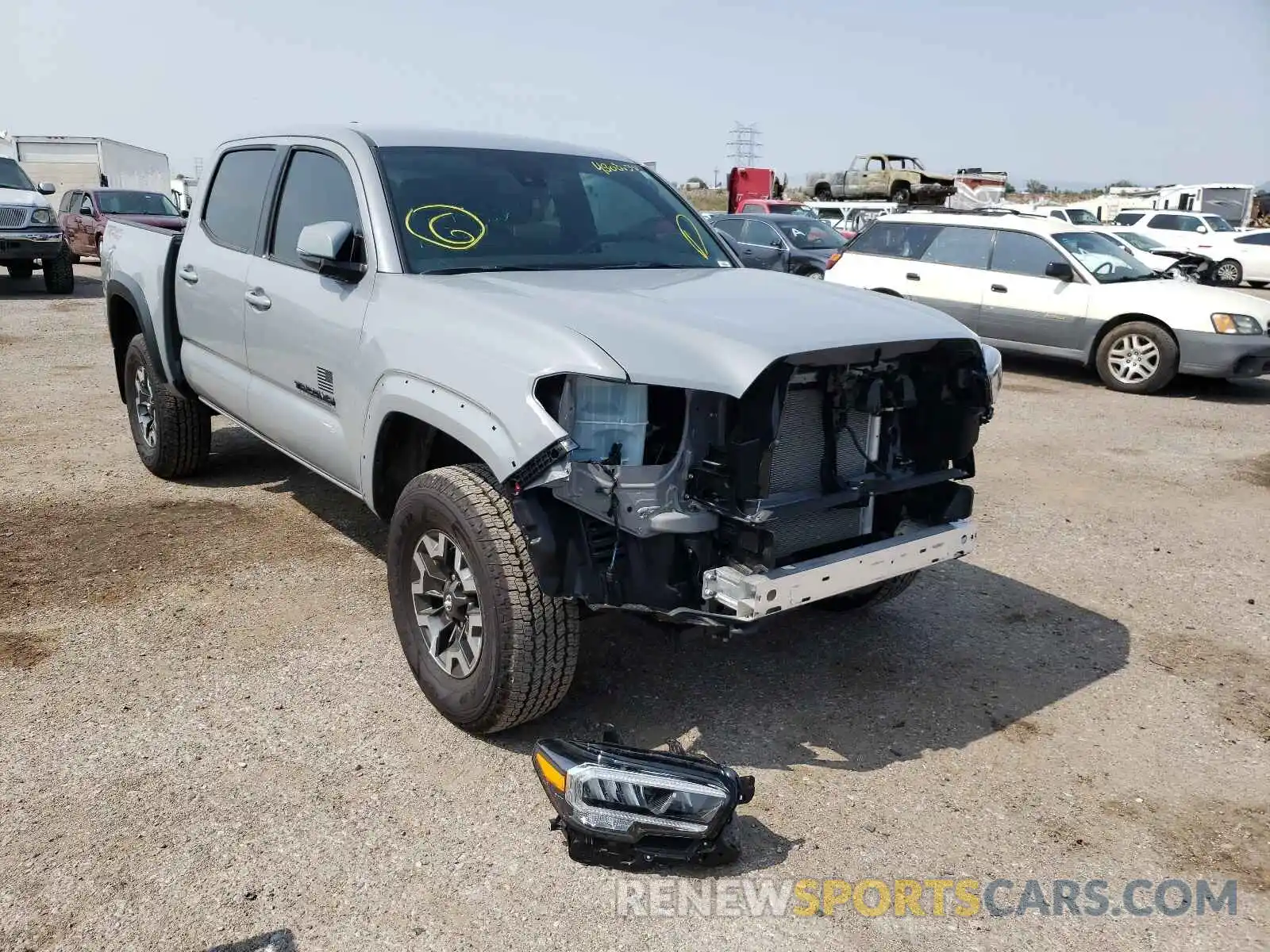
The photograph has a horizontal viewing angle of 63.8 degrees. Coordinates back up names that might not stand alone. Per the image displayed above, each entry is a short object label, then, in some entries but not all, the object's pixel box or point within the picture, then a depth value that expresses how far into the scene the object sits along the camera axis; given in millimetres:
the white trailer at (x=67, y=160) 25359
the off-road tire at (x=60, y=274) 15898
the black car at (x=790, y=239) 15633
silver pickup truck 2889
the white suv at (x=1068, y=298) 9523
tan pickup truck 28203
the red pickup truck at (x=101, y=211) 19172
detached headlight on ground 2701
